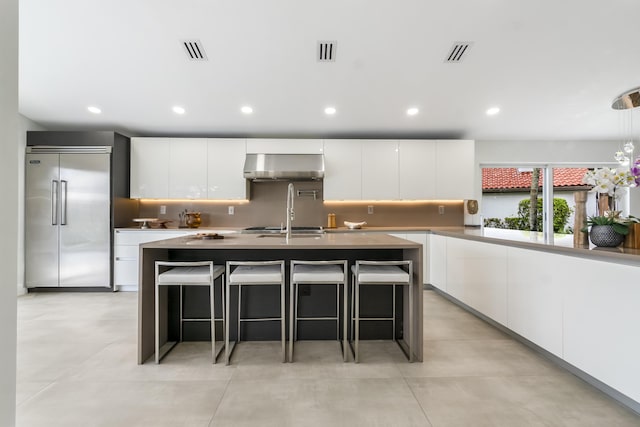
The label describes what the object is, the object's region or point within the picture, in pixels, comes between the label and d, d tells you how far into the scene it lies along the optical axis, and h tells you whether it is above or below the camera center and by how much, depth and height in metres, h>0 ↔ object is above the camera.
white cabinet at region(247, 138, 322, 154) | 4.77 +1.01
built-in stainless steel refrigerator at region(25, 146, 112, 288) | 4.34 -0.05
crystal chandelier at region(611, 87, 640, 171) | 2.18 +0.81
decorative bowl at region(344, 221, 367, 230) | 4.77 -0.16
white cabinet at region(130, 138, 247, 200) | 4.74 +0.68
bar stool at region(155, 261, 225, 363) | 2.24 -0.45
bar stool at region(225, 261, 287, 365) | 2.25 -0.44
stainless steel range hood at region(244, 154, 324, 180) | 4.59 +0.69
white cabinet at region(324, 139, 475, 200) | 4.82 +0.67
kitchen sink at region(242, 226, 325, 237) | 4.41 -0.22
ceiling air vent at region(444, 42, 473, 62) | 2.82 +1.47
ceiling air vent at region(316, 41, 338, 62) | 2.83 +1.48
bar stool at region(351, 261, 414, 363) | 2.27 -0.45
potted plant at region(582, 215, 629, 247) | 1.91 -0.10
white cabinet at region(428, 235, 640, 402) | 1.69 -0.60
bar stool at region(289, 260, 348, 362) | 2.26 -0.43
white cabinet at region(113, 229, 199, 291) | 4.44 -0.57
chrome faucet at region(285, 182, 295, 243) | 2.92 +0.02
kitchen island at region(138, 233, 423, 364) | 2.29 -0.32
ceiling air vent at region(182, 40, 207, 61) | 2.81 +1.48
